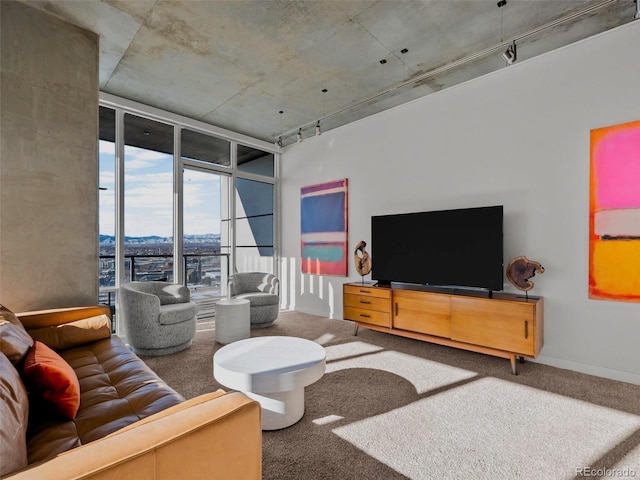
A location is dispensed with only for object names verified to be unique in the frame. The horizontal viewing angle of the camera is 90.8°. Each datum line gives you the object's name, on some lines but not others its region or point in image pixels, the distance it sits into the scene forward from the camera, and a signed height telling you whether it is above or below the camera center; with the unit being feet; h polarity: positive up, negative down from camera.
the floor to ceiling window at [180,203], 13.35 +1.89
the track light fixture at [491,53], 8.27 +5.98
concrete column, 8.48 +2.30
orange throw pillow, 4.61 -2.14
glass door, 16.05 +0.26
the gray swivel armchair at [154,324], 10.84 -2.93
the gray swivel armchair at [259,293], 14.60 -2.61
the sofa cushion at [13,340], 5.06 -1.70
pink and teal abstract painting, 16.58 +0.70
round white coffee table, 6.15 -2.65
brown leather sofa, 2.54 -1.92
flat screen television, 10.73 -0.28
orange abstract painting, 8.86 +0.76
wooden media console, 9.44 -2.68
